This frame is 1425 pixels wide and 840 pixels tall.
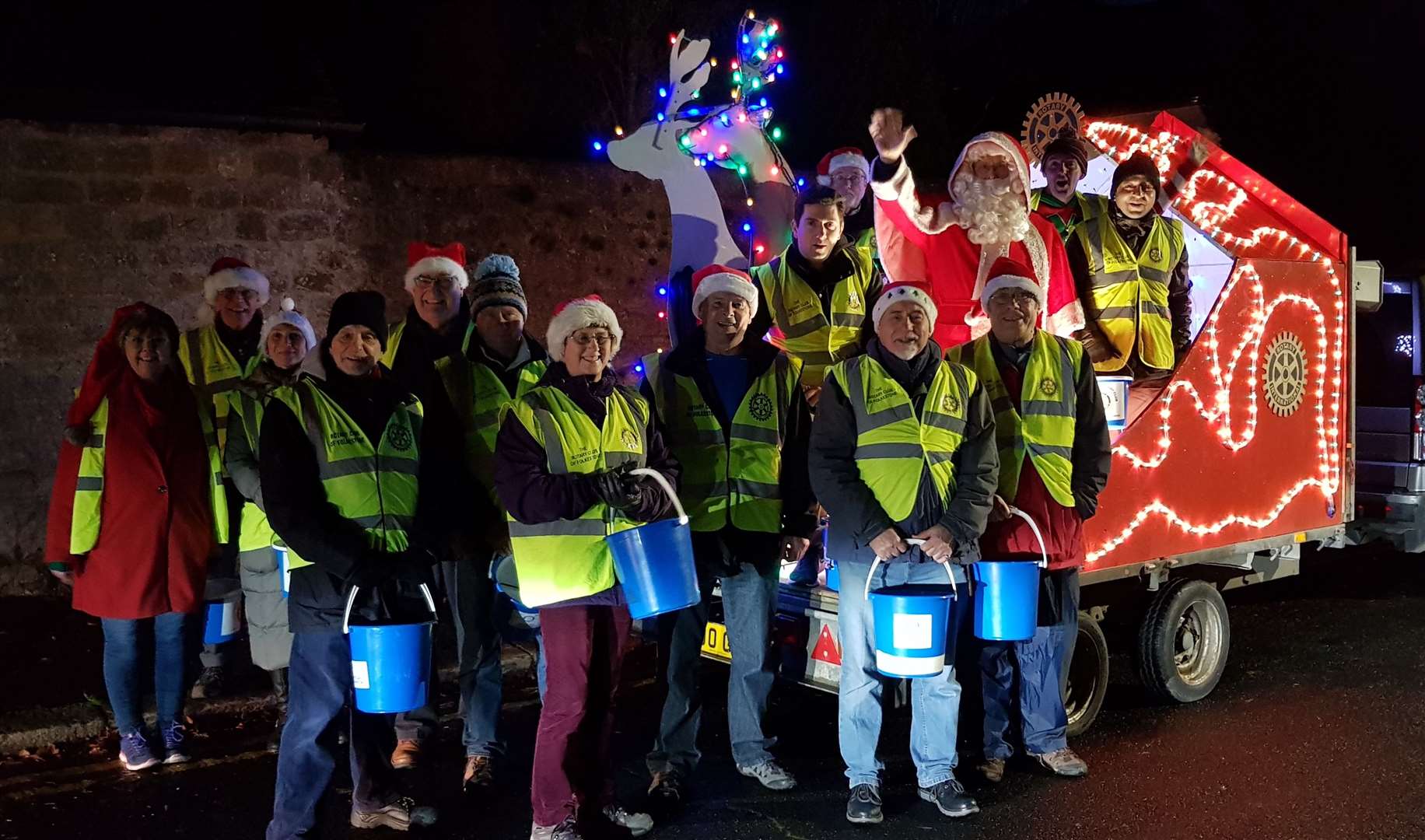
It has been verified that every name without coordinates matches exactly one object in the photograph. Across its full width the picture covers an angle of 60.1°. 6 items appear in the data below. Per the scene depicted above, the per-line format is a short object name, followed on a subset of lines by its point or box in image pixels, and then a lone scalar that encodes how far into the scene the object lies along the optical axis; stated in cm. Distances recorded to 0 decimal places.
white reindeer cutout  668
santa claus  613
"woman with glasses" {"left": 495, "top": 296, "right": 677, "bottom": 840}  450
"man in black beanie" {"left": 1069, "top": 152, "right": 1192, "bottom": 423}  658
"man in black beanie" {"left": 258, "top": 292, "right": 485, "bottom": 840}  436
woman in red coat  564
